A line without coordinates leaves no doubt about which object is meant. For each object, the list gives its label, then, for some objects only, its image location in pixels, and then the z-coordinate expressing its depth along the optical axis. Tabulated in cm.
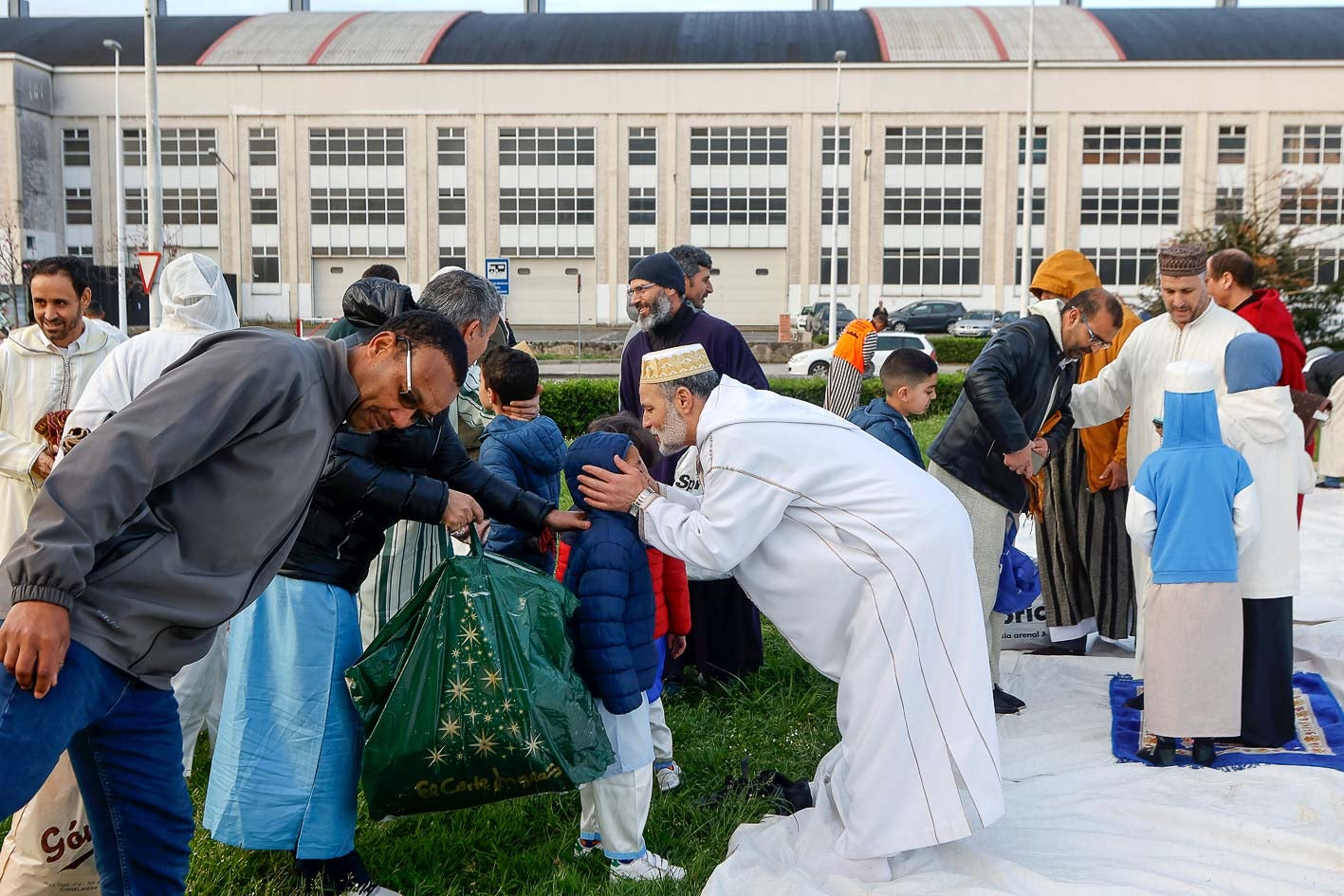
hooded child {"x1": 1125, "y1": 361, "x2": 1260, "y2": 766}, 477
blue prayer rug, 495
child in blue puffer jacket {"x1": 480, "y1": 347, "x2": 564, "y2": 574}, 462
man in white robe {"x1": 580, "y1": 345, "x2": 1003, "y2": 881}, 362
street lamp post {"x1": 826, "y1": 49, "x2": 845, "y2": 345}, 3764
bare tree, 3406
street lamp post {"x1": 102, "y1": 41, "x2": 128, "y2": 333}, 3372
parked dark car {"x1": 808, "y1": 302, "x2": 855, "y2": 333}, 3984
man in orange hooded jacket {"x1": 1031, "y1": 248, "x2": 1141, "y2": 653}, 659
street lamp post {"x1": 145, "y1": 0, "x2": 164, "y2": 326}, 2083
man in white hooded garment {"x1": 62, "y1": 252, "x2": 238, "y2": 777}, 412
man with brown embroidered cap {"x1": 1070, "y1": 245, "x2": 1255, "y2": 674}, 575
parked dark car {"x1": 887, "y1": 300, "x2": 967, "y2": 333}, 4275
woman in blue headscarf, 507
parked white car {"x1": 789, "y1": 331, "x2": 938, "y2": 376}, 2777
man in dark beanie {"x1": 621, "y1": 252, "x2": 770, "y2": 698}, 589
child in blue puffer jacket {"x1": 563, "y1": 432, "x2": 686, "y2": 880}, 372
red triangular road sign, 1504
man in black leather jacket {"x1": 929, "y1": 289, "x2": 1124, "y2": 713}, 542
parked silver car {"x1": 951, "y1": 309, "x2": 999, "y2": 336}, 4072
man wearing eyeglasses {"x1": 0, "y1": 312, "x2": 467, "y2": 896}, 227
